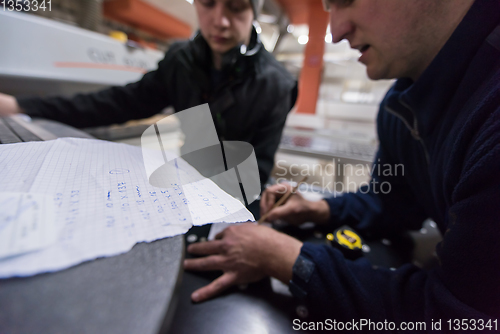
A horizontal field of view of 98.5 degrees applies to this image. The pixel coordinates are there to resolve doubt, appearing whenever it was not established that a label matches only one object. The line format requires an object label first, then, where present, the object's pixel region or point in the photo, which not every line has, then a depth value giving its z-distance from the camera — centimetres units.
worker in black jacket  66
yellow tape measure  47
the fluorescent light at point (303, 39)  180
